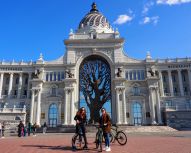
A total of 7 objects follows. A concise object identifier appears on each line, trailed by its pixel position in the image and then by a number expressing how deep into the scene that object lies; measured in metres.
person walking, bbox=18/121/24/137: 31.97
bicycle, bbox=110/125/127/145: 15.99
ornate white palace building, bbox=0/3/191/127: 60.97
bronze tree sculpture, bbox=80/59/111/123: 62.69
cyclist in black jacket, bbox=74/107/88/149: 13.63
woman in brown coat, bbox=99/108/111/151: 12.77
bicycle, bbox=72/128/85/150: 13.51
